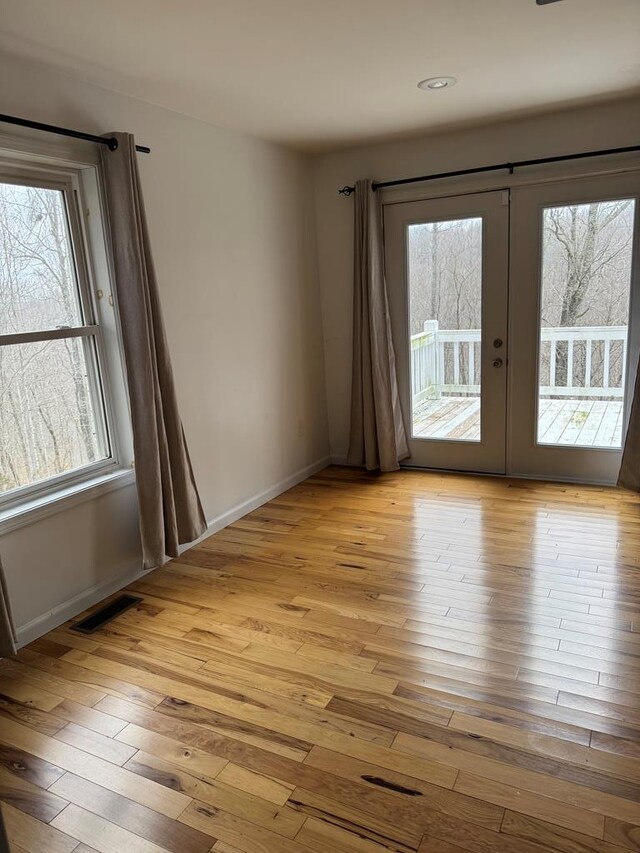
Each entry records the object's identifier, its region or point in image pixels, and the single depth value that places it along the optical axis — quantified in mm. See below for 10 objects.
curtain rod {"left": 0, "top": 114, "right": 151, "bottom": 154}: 2451
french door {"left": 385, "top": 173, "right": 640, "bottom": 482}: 4016
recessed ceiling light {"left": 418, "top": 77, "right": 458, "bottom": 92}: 3129
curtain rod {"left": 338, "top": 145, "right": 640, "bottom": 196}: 3763
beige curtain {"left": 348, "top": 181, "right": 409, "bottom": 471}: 4504
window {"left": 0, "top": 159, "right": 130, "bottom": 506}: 2676
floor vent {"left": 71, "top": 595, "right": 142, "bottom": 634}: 2805
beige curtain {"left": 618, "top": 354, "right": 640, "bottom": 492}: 3904
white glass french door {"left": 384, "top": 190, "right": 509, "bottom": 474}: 4277
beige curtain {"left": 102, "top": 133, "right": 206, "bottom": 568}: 2873
